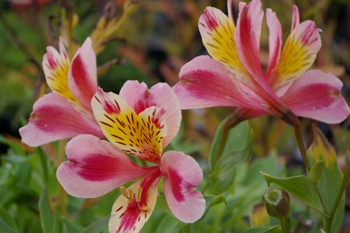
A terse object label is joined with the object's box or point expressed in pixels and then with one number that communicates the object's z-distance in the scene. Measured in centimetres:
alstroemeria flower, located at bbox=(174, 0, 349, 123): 46
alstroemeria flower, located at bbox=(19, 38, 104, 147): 47
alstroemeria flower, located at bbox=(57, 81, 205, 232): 44
